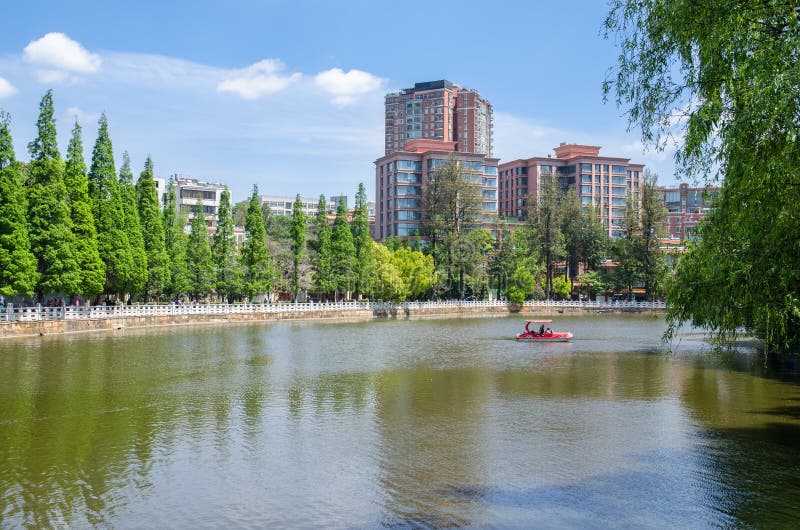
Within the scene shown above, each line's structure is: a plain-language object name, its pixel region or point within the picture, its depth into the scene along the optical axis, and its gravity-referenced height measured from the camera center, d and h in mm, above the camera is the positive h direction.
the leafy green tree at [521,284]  81750 -38
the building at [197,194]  113225 +15099
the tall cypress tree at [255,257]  63094 +2487
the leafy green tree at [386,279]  70444 +495
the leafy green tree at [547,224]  88750 +7822
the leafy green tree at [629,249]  85750 +4334
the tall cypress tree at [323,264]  68812 +1989
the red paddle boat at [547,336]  43250 -3298
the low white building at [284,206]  188125 +21833
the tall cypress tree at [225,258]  62000 +2376
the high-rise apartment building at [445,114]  156125 +39095
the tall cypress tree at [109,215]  47094 +4744
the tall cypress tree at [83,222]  43875 +3999
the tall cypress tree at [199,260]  59594 +2091
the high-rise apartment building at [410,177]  119375 +18693
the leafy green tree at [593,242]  93938 +5692
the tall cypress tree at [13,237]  38188 +2614
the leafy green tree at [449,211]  76938 +8293
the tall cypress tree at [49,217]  40969 +4063
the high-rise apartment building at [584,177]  130875 +20697
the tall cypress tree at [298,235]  68188 +4912
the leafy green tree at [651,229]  82625 +6678
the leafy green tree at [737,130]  11164 +2649
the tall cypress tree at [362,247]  70625 +3878
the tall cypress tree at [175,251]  57469 +2761
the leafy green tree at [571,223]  94812 +8387
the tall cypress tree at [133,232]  49750 +3823
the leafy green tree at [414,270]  73562 +1496
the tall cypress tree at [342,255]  69500 +2930
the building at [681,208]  142125 +17550
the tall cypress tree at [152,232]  53781 +4102
